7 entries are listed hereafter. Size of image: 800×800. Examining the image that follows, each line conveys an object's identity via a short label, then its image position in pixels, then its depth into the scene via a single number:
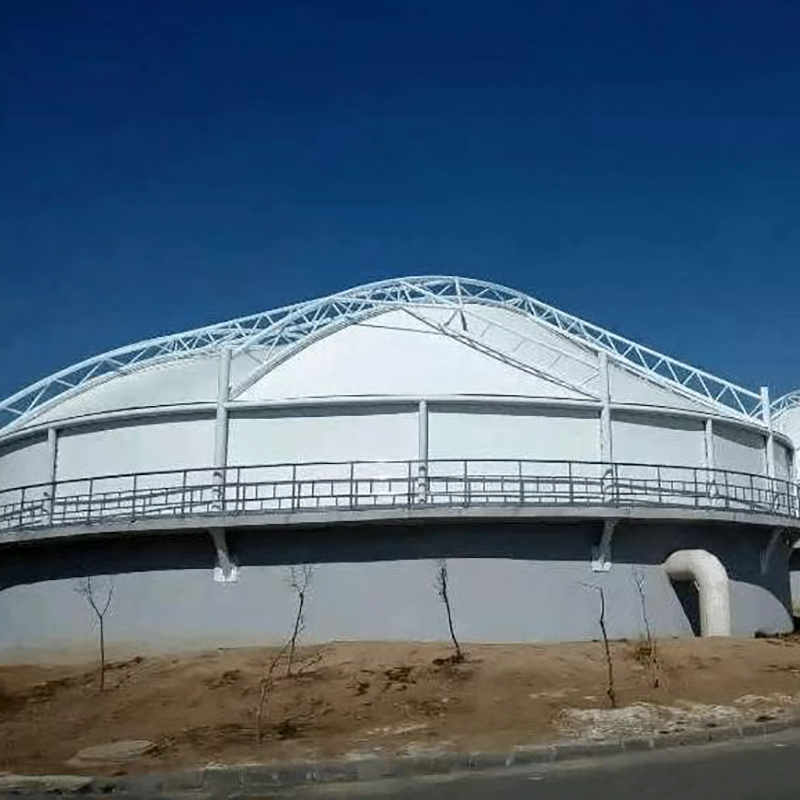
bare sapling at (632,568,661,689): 18.70
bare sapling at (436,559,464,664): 23.81
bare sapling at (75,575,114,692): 25.45
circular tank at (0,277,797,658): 24.44
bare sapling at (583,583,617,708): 16.25
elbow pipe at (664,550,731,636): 25.66
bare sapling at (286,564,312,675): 24.03
